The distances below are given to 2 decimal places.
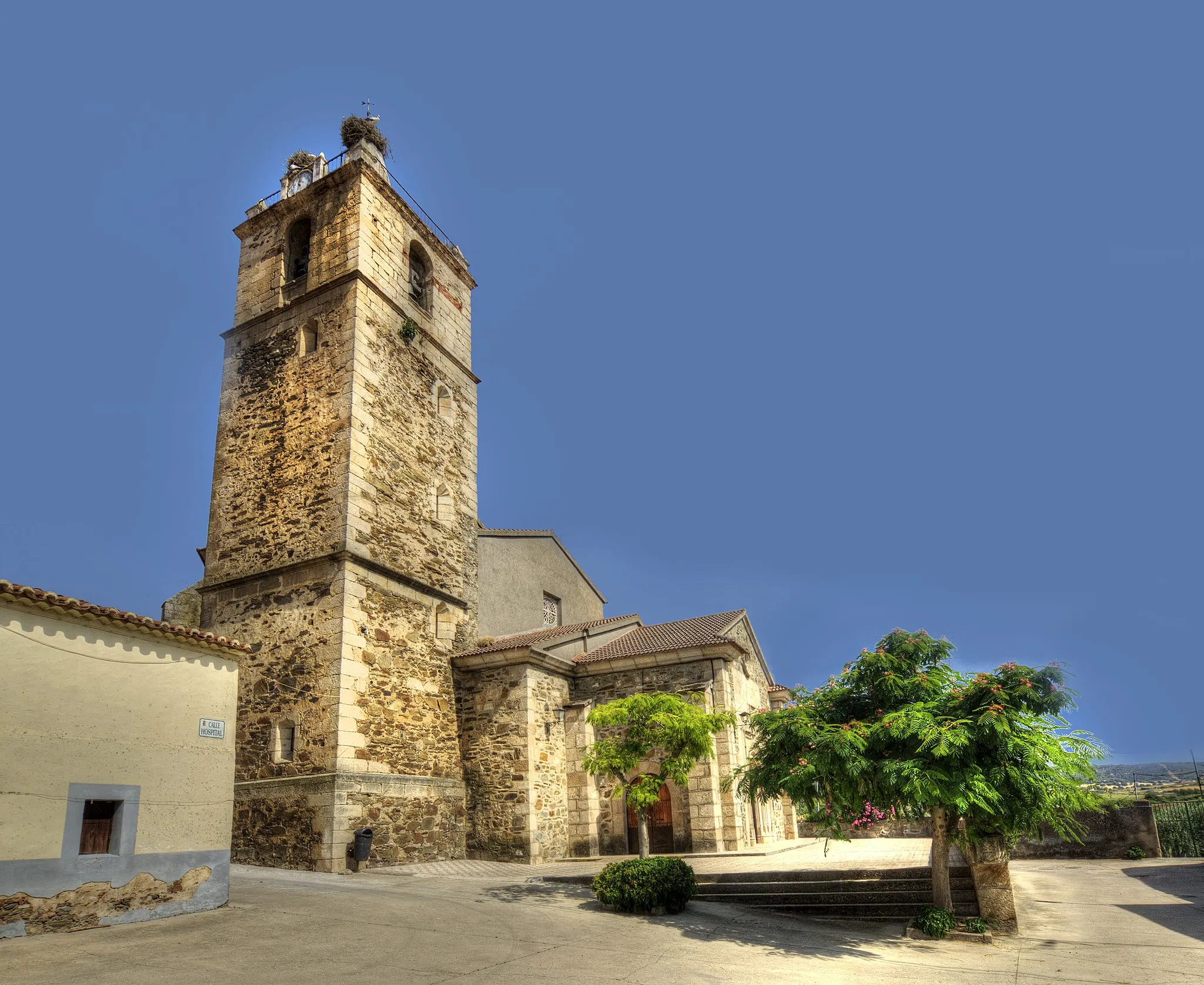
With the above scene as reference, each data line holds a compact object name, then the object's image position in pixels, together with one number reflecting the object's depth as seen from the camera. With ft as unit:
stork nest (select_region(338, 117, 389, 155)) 70.74
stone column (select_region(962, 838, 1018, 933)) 36.04
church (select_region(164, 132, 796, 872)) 52.44
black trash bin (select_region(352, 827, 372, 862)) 48.08
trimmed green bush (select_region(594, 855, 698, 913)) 37.50
